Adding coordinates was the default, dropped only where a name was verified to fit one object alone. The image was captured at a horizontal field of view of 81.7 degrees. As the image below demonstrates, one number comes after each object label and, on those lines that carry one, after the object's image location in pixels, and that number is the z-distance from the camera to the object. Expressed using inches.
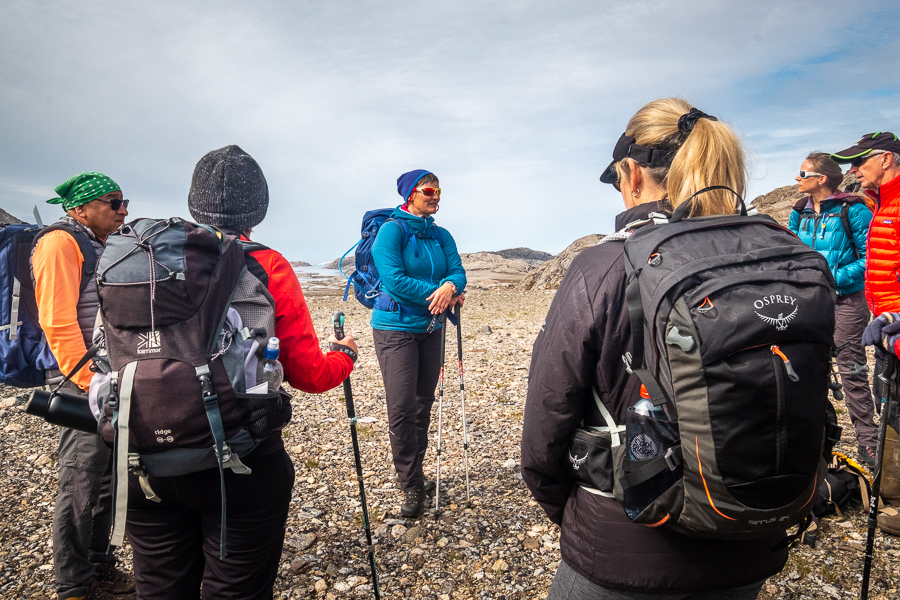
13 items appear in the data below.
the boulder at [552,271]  1334.9
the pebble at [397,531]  200.8
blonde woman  81.0
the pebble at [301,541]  194.7
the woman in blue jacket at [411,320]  204.5
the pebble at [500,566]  179.8
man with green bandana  141.2
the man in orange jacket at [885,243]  176.9
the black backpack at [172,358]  83.6
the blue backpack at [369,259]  218.5
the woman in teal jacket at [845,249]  240.1
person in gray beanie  96.1
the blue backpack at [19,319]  156.6
